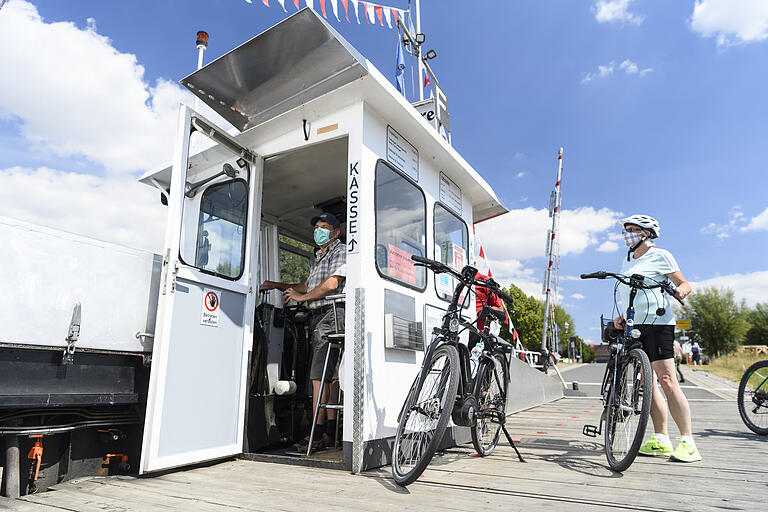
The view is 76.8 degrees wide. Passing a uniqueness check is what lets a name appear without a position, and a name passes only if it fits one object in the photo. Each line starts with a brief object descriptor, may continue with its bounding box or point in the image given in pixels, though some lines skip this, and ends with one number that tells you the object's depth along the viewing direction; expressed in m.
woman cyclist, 3.40
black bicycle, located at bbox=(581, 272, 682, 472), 2.97
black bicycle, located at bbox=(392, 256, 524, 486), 2.72
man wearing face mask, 3.93
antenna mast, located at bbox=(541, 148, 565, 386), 9.68
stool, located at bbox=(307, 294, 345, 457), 3.80
